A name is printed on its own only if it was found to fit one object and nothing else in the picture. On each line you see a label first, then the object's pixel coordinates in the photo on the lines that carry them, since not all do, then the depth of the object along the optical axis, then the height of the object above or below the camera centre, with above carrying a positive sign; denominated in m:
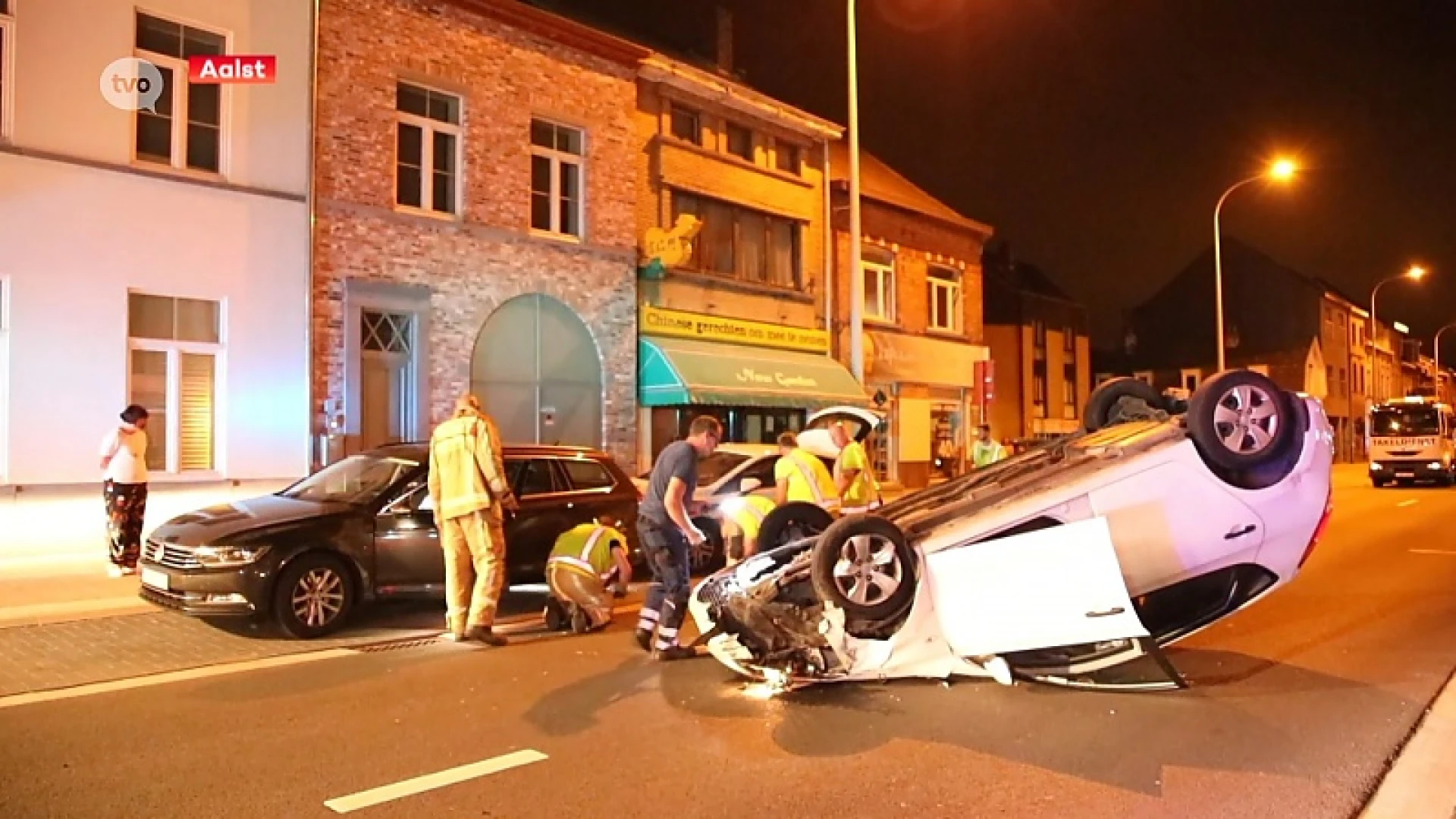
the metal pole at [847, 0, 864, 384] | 16.78 +2.58
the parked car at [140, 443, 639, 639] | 8.09 -0.75
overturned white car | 5.81 -0.66
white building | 11.79 +2.15
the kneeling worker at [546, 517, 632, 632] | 8.58 -1.04
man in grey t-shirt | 7.57 -0.62
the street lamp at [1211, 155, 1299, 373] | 25.78 +6.29
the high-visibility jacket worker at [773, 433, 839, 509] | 8.85 -0.31
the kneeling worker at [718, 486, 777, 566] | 9.31 -0.63
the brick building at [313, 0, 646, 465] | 14.45 +3.20
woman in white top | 10.95 -0.40
